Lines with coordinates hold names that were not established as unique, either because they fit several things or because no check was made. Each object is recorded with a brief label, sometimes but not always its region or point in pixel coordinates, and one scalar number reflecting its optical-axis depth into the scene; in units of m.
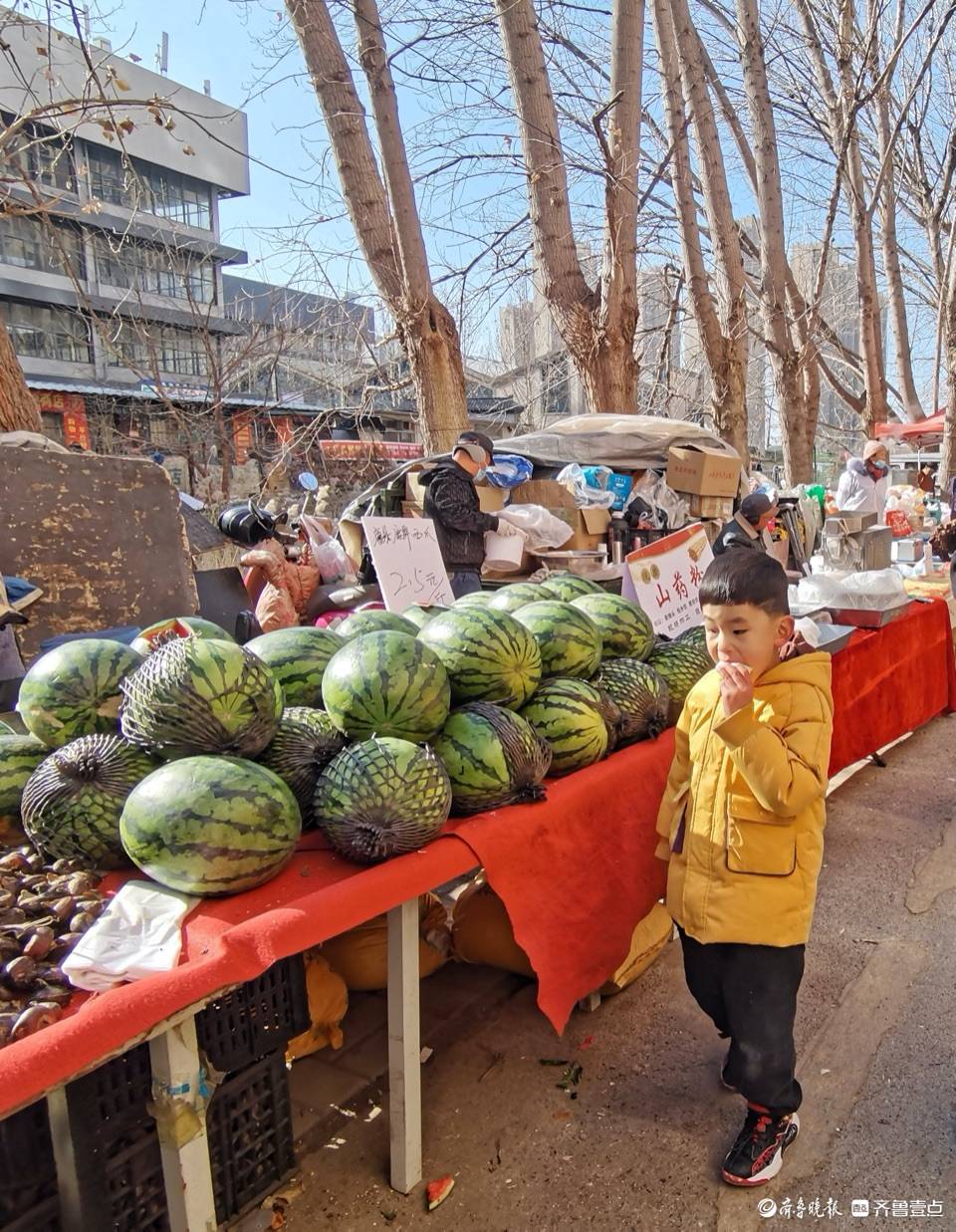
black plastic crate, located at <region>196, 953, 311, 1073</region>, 2.07
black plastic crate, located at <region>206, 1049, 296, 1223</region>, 2.16
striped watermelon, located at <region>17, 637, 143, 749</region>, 2.22
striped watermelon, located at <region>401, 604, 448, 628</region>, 3.17
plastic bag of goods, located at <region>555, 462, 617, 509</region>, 7.41
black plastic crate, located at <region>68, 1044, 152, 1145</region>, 1.79
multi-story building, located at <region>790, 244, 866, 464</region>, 22.23
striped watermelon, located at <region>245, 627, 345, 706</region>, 2.60
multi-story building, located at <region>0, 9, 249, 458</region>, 25.91
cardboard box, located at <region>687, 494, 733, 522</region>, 8.15
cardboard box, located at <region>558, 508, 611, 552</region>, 7.11
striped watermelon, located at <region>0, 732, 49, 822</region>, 2.20
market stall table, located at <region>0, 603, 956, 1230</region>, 1.52
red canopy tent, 22.80
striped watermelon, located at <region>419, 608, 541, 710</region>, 2.60
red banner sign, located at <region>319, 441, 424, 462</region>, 23.02
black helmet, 5.98
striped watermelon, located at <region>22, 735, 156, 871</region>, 2.01
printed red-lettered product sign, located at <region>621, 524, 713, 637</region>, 3.90
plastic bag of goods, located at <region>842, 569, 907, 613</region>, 5.44
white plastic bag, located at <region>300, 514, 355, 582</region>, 5.93
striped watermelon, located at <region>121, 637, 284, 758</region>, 2.03
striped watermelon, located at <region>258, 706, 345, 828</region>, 2.23
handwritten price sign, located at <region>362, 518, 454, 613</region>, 4.21
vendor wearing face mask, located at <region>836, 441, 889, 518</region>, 11.01
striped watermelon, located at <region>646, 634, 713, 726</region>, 3.33
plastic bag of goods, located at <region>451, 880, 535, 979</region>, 3.11
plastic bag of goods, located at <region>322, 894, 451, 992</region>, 2.95
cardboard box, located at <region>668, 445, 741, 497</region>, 7.94
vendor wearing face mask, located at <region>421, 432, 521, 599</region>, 5.61
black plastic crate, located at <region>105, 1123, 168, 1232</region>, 1.88
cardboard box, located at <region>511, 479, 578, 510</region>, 7.27
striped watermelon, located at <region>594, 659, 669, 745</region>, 2.99
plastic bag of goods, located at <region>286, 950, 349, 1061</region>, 2.85
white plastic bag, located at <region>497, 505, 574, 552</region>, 6.57
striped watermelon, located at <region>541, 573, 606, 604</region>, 3.56
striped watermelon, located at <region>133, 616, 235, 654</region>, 2.52
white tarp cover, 7.93
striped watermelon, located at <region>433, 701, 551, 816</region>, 2.37
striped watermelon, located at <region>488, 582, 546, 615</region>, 3.30
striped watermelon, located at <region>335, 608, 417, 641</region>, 2.77
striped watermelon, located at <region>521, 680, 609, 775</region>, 2.69
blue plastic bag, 7.01
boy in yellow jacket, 2.10
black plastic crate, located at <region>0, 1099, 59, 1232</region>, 1.82
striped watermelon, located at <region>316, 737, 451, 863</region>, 2.04
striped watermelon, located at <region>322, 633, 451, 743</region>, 2.29
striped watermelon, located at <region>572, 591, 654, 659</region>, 3.29
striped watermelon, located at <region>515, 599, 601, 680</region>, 2.92
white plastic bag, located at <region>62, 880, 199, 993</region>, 1.60
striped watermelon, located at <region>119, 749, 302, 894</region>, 1.85
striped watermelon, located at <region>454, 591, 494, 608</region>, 3.25
